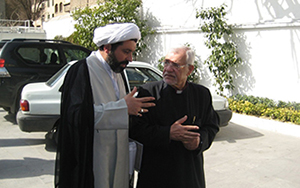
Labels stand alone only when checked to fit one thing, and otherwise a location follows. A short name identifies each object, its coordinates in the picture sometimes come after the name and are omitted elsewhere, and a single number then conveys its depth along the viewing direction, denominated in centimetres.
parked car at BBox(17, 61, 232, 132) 563
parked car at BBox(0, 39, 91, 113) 771
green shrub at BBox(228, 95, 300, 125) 769
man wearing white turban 220
